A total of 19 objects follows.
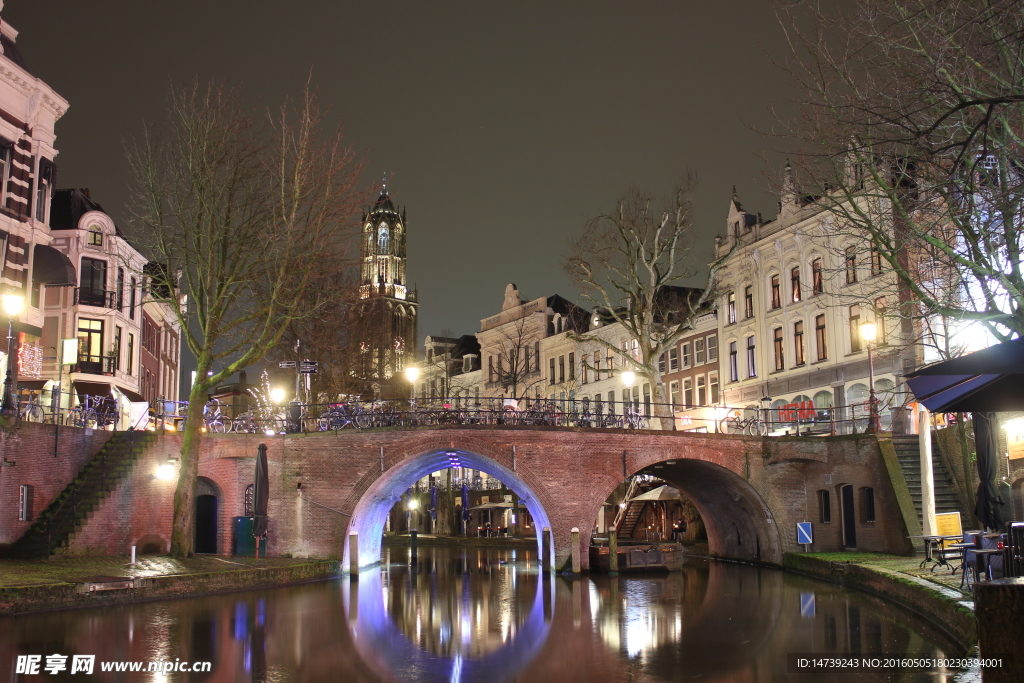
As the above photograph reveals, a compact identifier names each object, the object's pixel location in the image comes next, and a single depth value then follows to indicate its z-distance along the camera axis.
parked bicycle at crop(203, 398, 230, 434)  30.84
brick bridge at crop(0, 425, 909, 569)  29.03
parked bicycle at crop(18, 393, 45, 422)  25.83
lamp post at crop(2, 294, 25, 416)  25.05
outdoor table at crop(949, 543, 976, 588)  17.12
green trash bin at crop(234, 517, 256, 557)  29.12
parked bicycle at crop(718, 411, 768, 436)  33.00
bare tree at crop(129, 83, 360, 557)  26.59
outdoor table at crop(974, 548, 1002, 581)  15.72
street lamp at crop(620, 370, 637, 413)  33.68
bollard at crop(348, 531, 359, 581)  29.70
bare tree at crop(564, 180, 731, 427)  36.16
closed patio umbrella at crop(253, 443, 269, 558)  26.39
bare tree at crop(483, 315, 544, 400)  69.44
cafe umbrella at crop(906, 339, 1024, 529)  9.81
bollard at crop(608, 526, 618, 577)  30.08
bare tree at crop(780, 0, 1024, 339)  13.71
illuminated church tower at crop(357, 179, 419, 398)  49.44
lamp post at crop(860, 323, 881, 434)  30.78
